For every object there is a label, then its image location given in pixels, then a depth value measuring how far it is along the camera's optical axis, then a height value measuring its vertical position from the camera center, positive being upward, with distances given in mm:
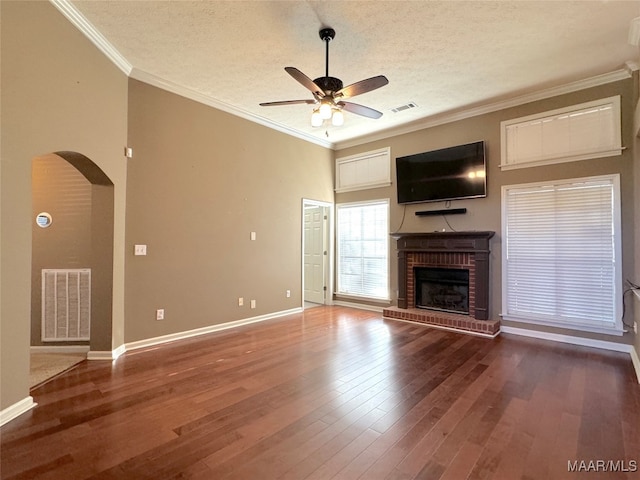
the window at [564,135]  3730 +1471
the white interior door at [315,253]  6625 -181
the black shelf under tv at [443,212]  4859 +554
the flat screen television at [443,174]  4648 +1166
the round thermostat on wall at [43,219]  3602 +303
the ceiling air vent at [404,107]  4574 +2129
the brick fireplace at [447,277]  4520 -535
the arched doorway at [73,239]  3377 +65
